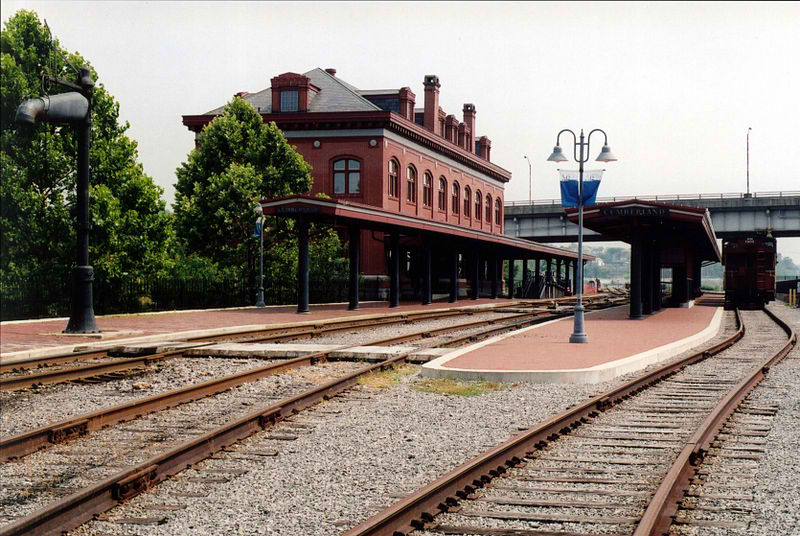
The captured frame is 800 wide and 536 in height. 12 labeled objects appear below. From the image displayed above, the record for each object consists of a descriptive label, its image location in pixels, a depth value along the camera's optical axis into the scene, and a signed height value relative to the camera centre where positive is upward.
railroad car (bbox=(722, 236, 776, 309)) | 44.36 +0.96
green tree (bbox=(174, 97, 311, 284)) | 37.22 +4.53
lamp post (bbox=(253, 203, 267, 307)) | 33.43 +0.48
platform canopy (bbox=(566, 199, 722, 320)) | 28.03 +2.25
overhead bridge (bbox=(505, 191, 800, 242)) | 65.98 +6.03
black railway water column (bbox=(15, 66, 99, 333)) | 17.53 +2.05
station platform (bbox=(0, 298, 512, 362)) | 16.06 -1.07
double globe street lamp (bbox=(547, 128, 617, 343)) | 17.42 +2.41
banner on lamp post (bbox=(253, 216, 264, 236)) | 33.66 +2.42
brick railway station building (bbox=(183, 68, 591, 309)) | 47.72 +7.63
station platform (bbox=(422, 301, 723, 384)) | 12.07 -1.19
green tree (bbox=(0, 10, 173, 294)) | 25.33 +3.20
